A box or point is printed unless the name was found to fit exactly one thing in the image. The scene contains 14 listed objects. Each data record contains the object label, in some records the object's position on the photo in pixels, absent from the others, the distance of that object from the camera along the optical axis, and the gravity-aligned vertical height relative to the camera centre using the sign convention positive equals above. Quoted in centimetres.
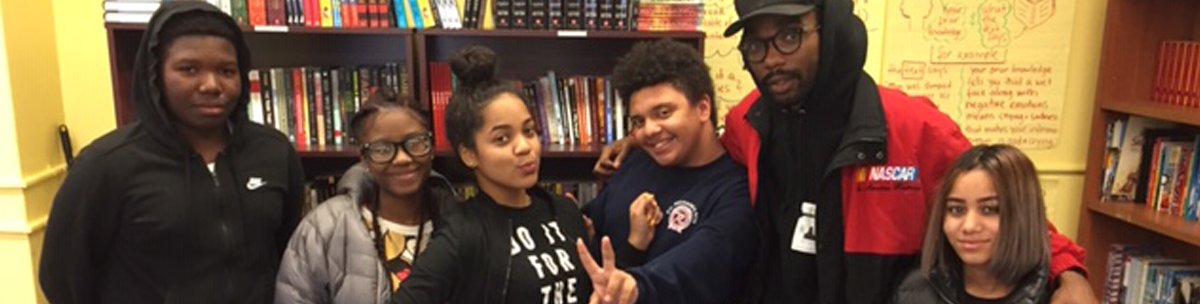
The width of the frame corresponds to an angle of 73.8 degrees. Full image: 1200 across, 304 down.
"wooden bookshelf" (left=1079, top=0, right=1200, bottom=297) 288 -10
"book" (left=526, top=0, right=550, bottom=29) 262 +10
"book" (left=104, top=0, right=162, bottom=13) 245 +11
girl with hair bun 147 -35
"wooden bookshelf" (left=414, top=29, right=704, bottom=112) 289 -3
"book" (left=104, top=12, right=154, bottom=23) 246 +8
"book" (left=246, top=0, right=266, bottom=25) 254 +10
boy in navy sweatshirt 160 -31
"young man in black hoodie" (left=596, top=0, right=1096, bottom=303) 151 -22
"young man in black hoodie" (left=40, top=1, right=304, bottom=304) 157 -30
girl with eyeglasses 170 -39
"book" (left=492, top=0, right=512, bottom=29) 262 +10
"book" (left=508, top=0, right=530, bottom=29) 262 +10
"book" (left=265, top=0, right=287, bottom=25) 255 +9
